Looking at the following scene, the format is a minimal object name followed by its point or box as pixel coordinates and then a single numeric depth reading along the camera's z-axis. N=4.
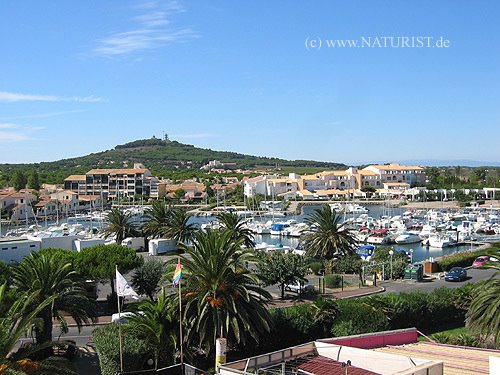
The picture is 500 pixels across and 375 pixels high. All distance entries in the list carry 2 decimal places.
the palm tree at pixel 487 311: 18.95
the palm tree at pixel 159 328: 17.11
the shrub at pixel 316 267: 36.62
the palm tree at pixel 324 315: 20.55
